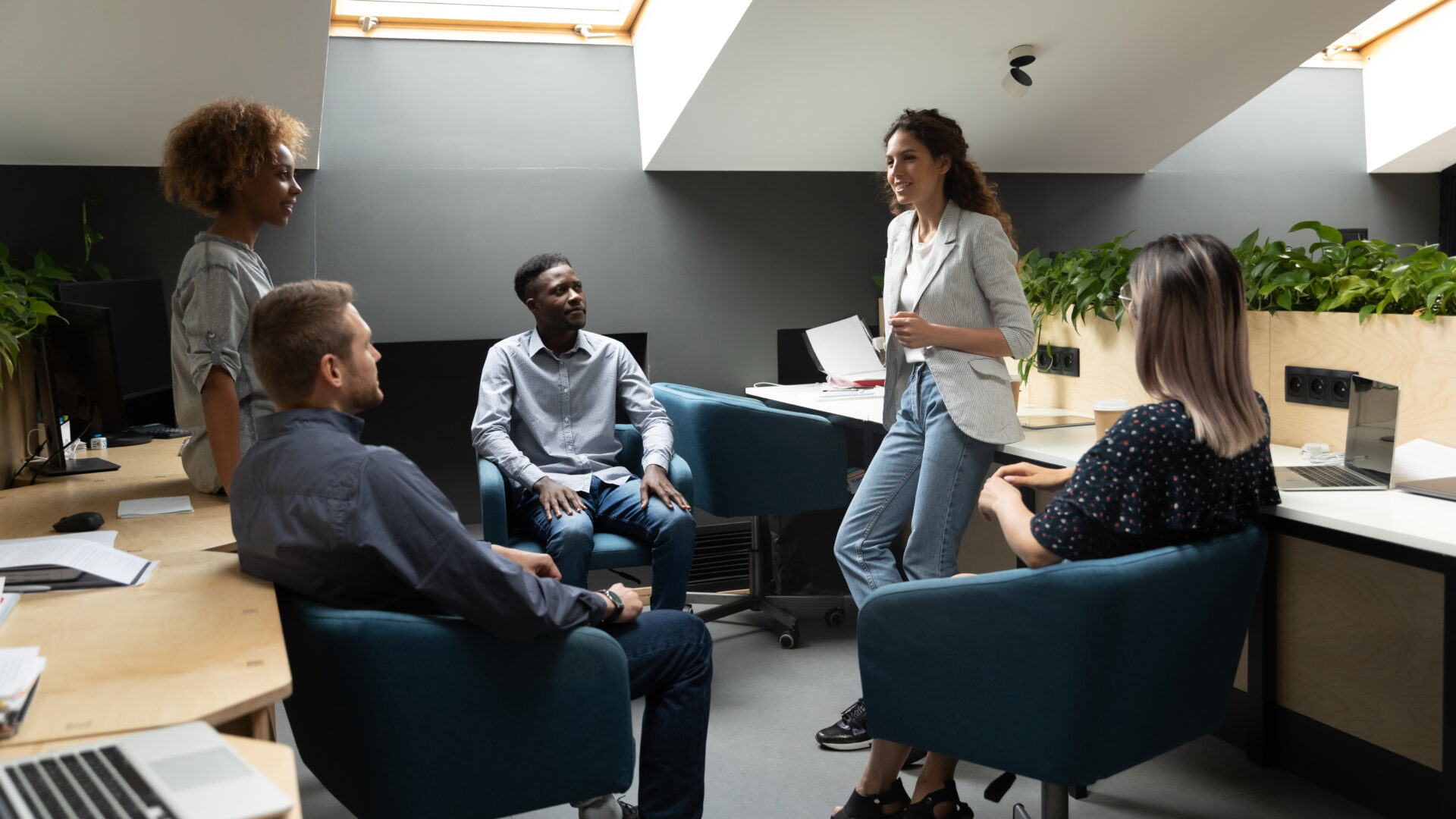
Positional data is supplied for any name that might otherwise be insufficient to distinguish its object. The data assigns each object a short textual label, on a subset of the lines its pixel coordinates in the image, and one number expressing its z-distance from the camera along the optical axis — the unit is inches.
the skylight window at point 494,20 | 155.3
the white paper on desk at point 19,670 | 41.8
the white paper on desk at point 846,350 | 155.7
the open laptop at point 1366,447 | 77.2
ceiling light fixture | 140.5
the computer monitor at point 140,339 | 122.5
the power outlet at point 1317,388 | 92.3
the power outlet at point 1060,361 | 126.4
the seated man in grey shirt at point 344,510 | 53.9
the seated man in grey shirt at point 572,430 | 112.5
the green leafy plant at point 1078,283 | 115.3
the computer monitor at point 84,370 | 93.8
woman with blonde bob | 60.7
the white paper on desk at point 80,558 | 62.3
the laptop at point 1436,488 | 72.0
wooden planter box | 83.2
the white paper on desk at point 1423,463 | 78.1
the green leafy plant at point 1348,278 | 85.3
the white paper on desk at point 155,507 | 83.7
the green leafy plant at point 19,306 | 101.1
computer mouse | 78.0
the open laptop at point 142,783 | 33.7
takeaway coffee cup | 89.9
